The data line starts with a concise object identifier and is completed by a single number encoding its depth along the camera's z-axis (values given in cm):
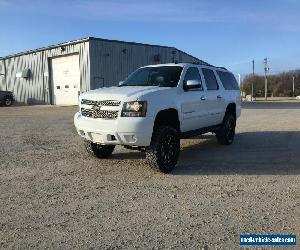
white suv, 460
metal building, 1807
